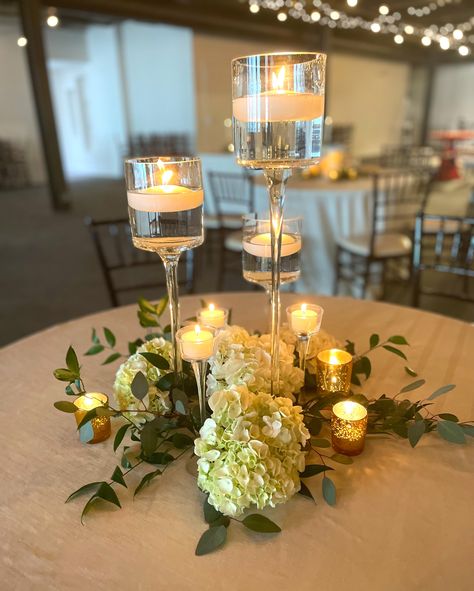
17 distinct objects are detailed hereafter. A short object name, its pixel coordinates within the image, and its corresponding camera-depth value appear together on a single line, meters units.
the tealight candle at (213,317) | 0.92
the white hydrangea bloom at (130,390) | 0.78
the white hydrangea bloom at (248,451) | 0.61
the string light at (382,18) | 5.21
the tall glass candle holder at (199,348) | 0.70
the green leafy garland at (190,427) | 0.66
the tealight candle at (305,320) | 0.82
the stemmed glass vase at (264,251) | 0.90
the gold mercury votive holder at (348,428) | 0.72
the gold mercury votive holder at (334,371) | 0.84
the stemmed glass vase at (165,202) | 0.72
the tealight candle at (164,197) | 0.72
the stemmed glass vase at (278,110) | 0.59
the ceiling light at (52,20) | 6.04
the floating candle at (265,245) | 0.88
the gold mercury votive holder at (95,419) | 0.77
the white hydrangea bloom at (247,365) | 0.69
